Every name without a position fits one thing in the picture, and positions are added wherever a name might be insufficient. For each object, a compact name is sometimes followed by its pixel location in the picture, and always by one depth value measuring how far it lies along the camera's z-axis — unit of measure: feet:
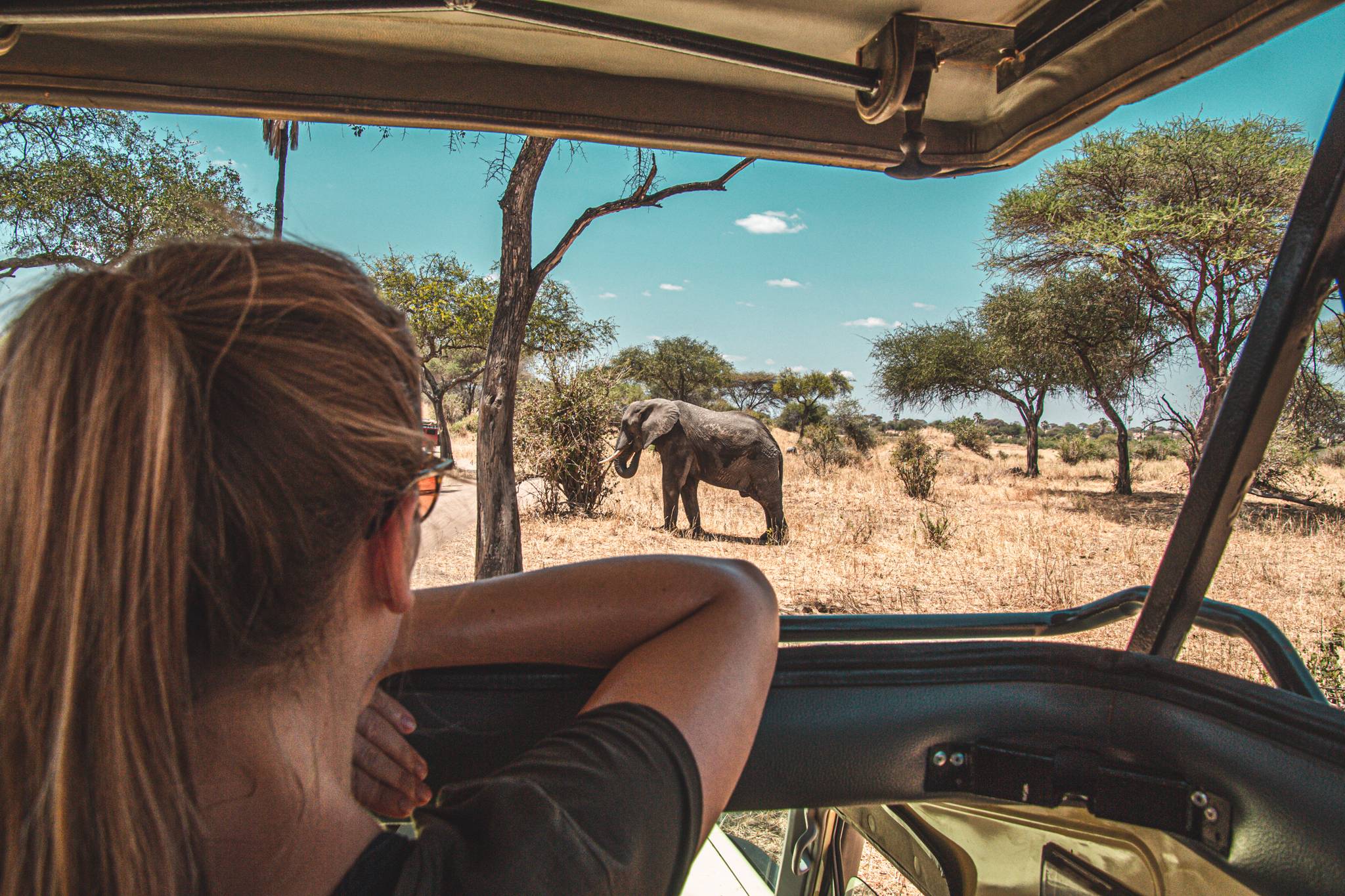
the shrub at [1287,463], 27.43
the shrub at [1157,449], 58.70
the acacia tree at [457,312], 41.50
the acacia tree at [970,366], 46.78
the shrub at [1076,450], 59.31
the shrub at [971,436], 60.13
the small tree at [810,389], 69.10
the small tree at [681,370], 86.28
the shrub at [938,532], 24.52
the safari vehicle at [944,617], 2.95
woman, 1.45
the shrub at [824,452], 45.78
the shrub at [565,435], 27.25
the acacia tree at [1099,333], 36.14
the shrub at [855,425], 55.57
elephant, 26.86
